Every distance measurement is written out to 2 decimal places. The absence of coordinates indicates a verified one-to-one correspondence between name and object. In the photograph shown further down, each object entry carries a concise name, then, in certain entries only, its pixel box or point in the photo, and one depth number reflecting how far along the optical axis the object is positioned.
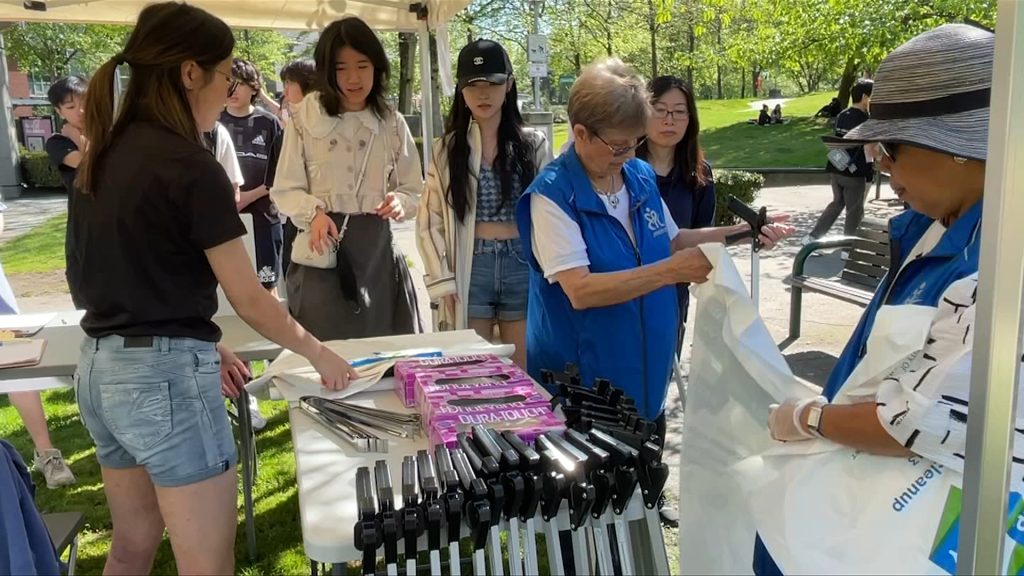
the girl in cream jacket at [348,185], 2.88
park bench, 4.79
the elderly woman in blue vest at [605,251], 1.94
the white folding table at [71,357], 2.38
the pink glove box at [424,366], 1.95
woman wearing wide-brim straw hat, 1.10
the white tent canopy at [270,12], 4.18
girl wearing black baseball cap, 2.90
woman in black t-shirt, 1.60
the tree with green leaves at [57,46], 16.46
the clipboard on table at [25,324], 2.79
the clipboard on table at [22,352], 2.40
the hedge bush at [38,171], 14.73
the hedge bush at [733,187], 8.89
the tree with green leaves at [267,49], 20.10
